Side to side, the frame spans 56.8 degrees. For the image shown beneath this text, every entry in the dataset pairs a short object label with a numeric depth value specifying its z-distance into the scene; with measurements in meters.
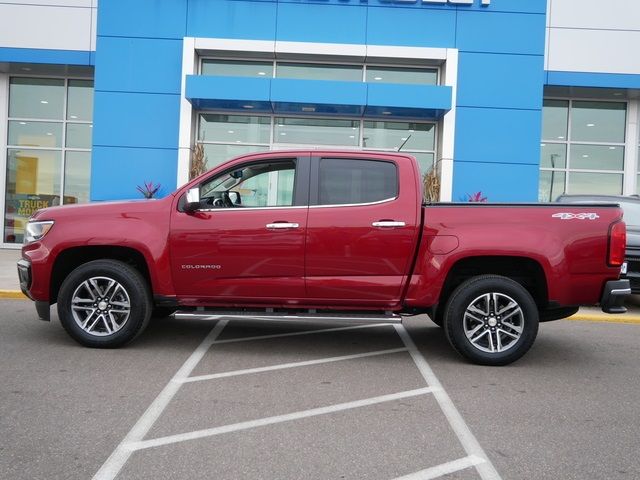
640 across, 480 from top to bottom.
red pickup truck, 5.46
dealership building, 14.12
